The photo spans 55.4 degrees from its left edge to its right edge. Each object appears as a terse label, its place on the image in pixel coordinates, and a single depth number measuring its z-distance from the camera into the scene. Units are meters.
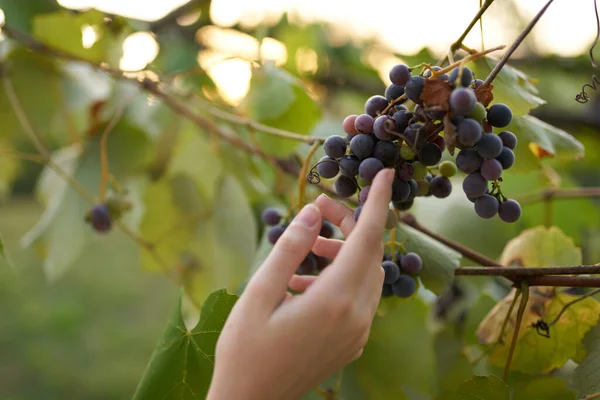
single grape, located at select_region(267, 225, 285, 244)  0.42
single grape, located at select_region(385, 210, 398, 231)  0.32
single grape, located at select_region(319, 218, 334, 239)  0.40
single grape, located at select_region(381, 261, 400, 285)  0.37
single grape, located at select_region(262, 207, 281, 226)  0.44
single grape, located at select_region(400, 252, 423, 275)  0.38
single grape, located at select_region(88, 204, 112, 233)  0.61
